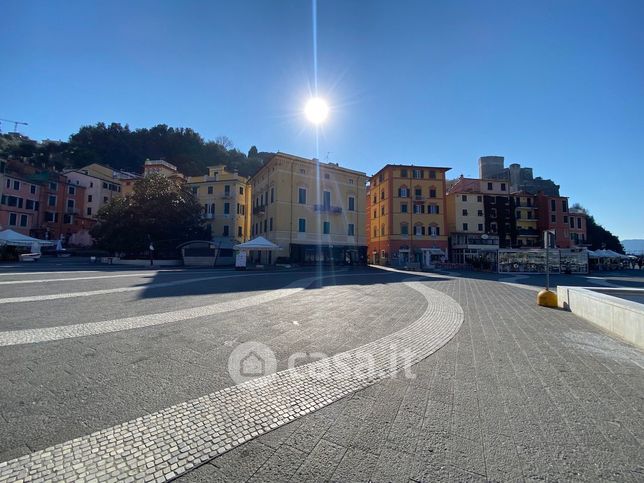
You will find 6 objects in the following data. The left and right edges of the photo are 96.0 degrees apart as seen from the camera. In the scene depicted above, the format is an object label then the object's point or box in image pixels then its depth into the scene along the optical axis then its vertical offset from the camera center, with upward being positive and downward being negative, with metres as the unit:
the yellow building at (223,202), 41.44 +7.94
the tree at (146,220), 29.73 +3.78
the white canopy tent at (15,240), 25.61 +1.32
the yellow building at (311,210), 32.72 +5.70
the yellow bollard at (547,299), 9.20 -1.21
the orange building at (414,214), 41.19 +6.55
